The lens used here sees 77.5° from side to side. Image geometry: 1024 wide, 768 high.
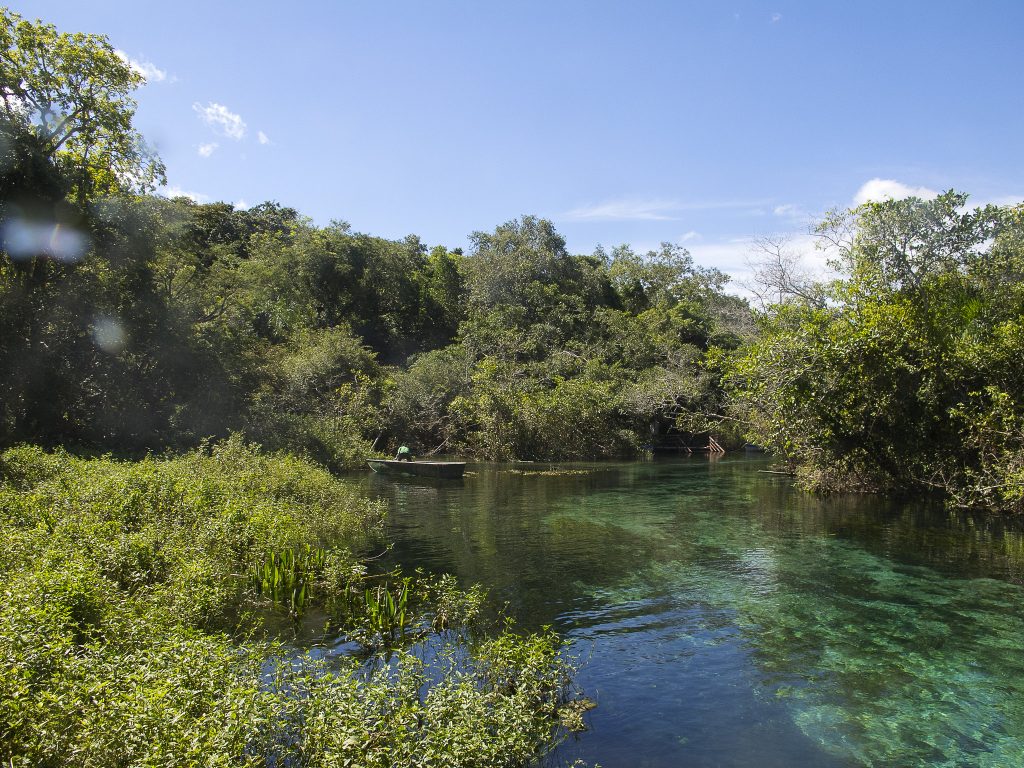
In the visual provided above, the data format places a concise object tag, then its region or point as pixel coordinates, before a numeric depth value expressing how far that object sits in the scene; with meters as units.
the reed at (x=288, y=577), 9.65
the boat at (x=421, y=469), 27.56
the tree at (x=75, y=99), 22.59
